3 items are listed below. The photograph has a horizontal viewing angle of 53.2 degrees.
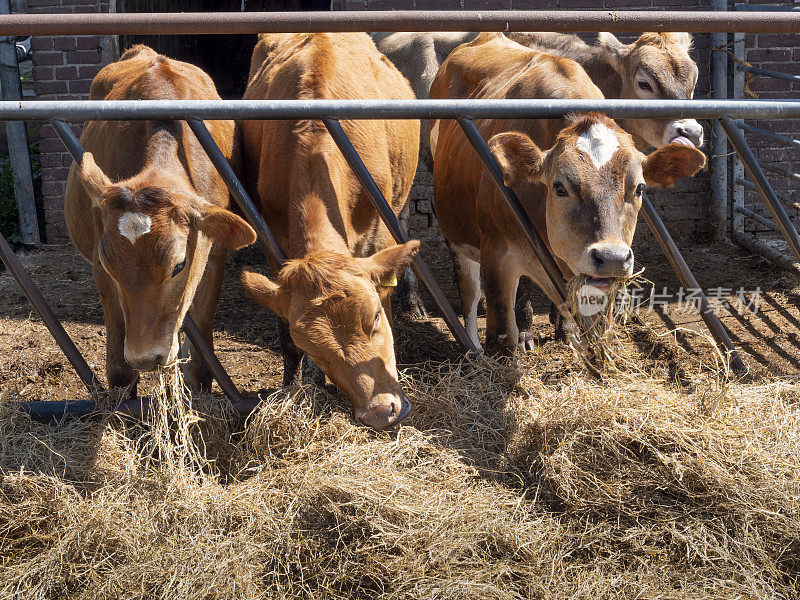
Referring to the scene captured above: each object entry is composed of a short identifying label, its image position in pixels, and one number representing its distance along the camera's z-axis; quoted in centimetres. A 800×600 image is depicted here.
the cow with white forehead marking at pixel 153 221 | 281
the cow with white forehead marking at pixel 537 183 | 296
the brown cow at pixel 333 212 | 278
